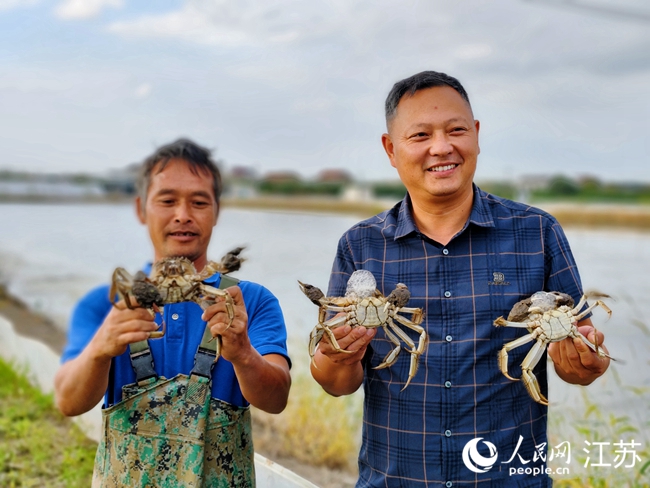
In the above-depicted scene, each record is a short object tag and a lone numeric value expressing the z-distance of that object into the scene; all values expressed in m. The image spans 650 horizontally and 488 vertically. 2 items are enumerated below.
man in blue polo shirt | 3.09
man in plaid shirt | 3.24
